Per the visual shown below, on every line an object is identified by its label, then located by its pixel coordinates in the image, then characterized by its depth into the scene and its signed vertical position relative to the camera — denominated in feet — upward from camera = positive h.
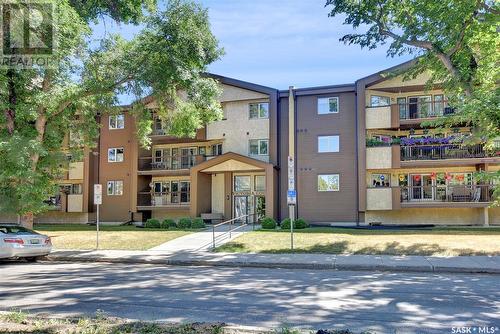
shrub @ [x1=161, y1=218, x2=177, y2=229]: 94.71 -6.84
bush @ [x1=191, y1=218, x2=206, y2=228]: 90.99 -6.42
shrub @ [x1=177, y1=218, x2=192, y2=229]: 92.38 -6.48
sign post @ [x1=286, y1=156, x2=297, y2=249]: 54.80 +0.08
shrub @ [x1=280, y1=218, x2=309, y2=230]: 86.74 -6.44
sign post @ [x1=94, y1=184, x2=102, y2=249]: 63.98 -0.31
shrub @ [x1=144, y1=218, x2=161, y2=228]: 95.50 -6.85
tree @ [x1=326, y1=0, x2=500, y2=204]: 53.52 +19.85
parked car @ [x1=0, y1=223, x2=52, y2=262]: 52.29 -6.06
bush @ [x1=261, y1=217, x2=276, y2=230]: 86.28 -6.34
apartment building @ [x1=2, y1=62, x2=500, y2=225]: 93.97 +6.40
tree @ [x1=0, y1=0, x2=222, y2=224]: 61.67 +15.94
